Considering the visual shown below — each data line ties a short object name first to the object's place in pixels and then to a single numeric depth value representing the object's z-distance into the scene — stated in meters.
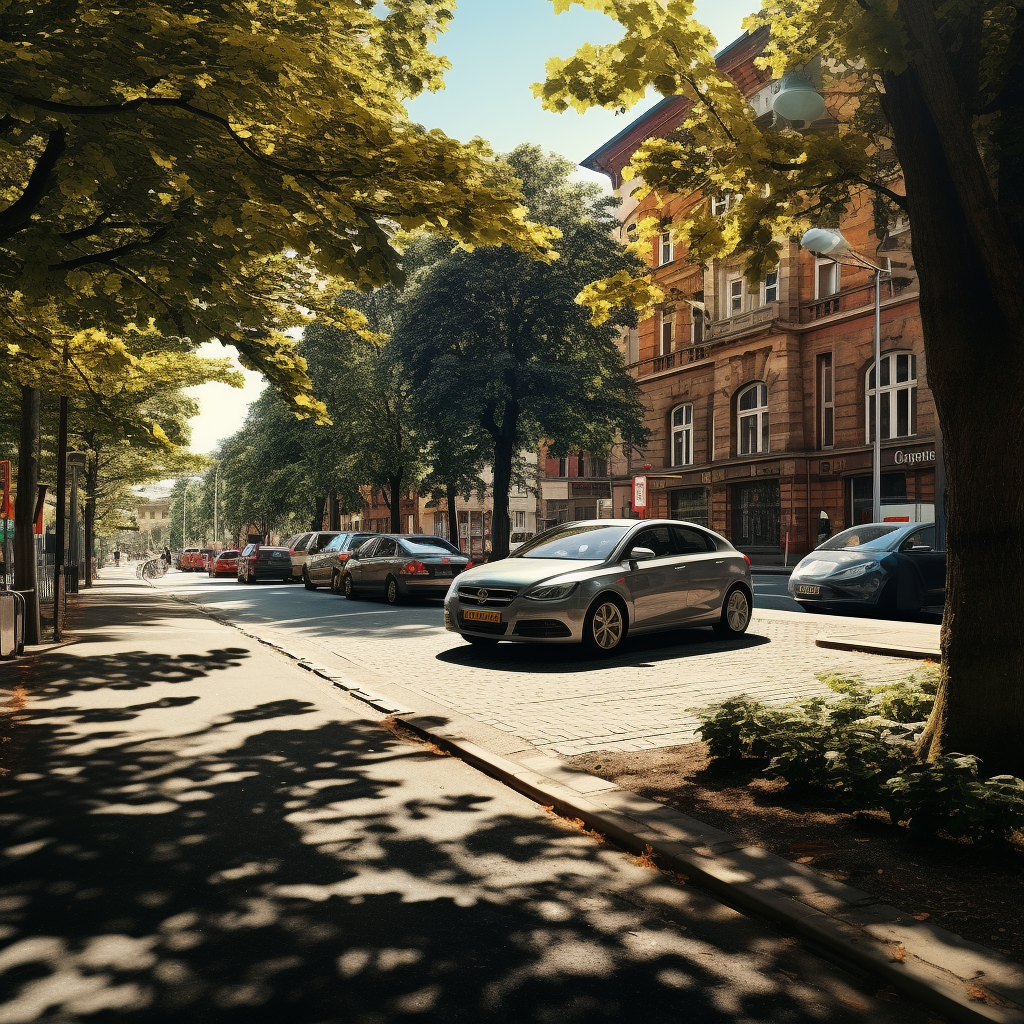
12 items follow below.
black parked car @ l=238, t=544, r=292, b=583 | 39.88
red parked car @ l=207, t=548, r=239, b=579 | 51.97
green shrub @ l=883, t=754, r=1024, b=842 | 4.09
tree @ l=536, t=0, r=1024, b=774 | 5.04
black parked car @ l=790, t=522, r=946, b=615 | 15.54
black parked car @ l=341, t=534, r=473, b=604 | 20.52
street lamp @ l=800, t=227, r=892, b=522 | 22.89
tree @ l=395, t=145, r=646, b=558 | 31.36
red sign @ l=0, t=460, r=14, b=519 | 14.75
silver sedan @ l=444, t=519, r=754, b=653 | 10.76
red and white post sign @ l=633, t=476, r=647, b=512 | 27.27
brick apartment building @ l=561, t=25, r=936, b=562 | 35.00
